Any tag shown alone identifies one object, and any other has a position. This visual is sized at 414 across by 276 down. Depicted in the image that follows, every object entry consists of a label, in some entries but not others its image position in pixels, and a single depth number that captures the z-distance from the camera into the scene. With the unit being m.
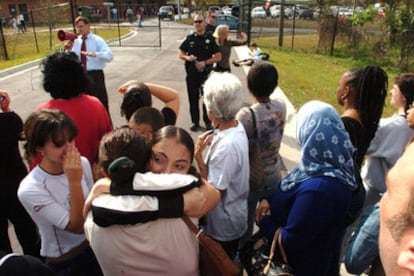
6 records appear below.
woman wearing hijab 1.73
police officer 5.99
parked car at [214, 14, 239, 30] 28.20
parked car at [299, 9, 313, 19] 26.30
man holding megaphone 5.48
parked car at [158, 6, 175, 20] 43.09
